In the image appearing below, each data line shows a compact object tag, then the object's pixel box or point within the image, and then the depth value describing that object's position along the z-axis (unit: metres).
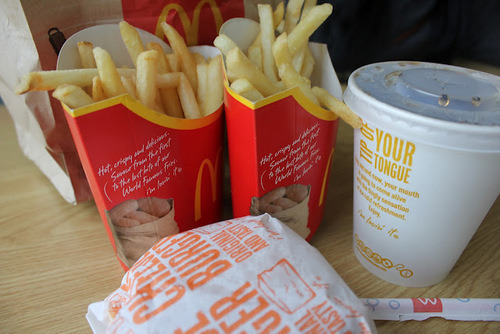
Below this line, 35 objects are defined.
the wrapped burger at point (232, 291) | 0.15
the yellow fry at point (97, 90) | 0.19
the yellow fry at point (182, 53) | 0.24
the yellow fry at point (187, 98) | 0.23
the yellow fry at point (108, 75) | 0.19
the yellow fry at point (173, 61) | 0.24
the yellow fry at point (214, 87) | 0.23
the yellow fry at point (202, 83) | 0.24
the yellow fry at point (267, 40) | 0.22
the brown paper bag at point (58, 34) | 0.22
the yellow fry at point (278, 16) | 0.25
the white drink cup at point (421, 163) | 0.17
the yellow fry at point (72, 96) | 0.17
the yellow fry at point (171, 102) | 0.23
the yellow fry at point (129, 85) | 0.21
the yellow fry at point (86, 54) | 0.22
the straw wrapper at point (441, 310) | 0.20
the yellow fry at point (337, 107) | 0.20
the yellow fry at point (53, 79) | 0.18
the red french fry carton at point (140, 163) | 0.19
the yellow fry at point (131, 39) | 0.22
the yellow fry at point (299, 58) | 0.23
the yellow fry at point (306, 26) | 0.21
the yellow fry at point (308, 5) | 0.23
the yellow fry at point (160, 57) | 0.23
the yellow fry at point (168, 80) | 0.22
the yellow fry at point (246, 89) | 0.19
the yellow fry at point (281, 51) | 0.20
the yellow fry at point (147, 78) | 0.20
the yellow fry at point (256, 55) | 0.23
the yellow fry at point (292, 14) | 0.23
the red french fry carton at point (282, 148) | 0.20
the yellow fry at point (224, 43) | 0.20
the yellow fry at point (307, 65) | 0.24
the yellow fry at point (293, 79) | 0.20
